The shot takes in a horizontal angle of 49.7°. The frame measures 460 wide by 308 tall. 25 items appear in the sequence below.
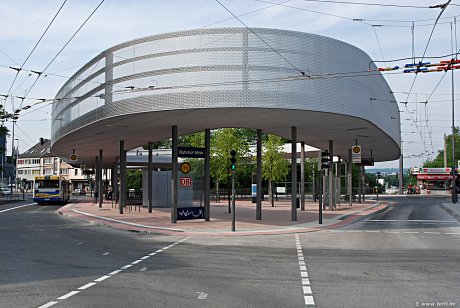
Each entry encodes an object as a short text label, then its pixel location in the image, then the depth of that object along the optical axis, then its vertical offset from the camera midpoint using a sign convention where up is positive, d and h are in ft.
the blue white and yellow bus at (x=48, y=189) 162.40 -1.84
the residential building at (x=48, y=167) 402.52 +13.53
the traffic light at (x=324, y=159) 82.69 +3.87
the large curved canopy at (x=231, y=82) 68.39 +14.61
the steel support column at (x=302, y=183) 121.28 -0.28
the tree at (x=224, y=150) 168.66 +11.23
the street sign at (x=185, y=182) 90.74 +0.17
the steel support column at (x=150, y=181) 112.78 +0.47
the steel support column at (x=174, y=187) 81.92 -0.67
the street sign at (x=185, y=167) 88.01 +2.83
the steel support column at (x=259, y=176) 87.10 +1.08
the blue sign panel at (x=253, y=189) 148.65 -2.08
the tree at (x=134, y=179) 294.25 +2.47
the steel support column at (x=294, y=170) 86.47 +2.19
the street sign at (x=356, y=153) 116.37 +6.85
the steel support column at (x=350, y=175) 149.28 +2.28
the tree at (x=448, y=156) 385.09 +20.72
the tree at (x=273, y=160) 162.61 +7.38
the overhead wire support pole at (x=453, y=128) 156.78 +17.00
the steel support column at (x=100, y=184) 140.46 -0.22
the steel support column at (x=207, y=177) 85.20 +1.01
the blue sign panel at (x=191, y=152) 82.89 +5.25
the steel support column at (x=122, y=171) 110.93 +2.74
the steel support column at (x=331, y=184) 117.80 -0.55
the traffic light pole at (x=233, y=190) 68.73 -1.08
